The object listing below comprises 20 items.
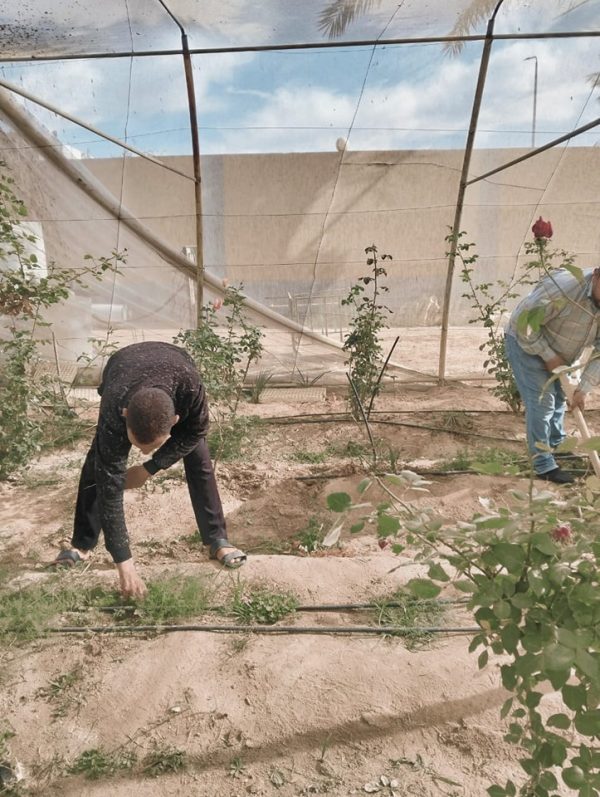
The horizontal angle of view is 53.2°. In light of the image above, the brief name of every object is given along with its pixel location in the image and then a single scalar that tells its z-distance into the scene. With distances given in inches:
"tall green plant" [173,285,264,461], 179.6
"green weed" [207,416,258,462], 183.8
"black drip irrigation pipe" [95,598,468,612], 105.1
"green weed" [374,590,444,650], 97.1
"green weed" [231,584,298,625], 104.1
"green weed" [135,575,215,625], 103.7
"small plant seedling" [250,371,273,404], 249.6
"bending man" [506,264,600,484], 123.5
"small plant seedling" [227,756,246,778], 75.5
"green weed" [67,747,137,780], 75.8
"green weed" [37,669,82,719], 85.7
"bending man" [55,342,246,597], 83.5
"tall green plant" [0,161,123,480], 158.7
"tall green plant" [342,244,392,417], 204.7
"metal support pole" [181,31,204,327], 211.6
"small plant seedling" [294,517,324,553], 138.1
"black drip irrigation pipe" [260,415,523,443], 202.5
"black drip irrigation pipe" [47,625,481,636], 99.0
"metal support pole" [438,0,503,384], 213.5
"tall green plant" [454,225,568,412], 211.9
